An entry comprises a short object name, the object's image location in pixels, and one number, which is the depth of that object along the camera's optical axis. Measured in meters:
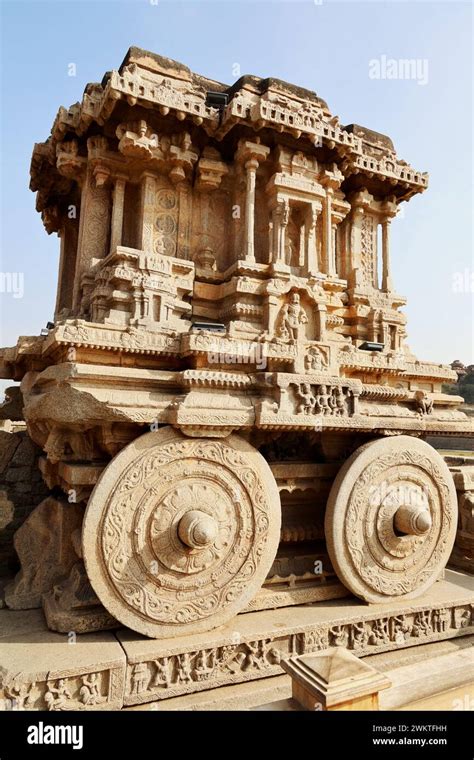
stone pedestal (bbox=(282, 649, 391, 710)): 3.23
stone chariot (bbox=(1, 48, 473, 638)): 4.88
